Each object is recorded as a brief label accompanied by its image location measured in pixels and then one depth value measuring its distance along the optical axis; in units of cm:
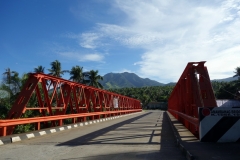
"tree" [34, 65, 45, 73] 4645
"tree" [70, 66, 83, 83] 5262
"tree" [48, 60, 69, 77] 5003
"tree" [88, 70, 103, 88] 5638
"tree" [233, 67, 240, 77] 5644
